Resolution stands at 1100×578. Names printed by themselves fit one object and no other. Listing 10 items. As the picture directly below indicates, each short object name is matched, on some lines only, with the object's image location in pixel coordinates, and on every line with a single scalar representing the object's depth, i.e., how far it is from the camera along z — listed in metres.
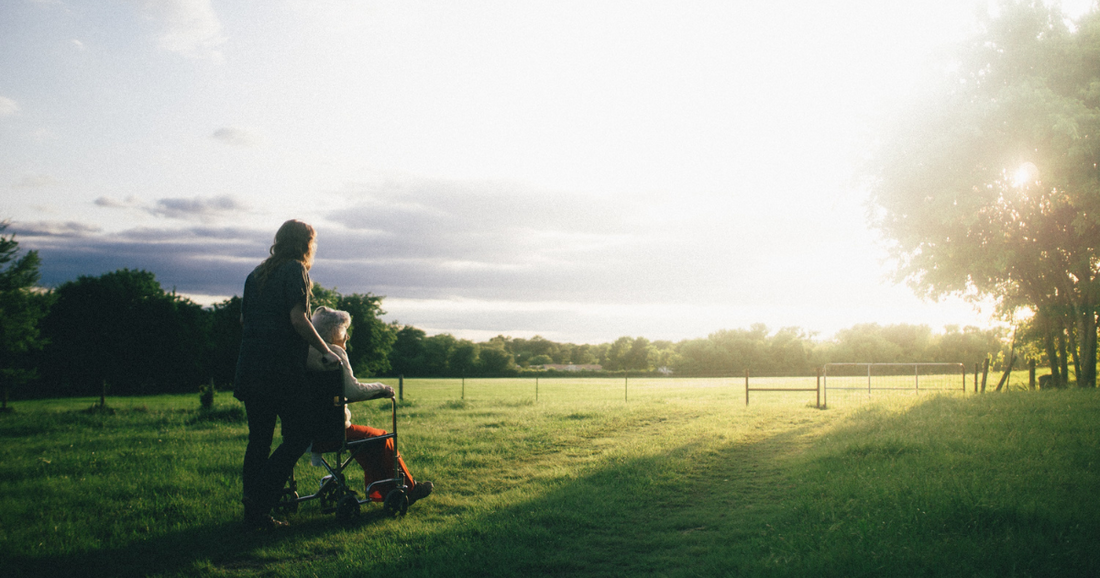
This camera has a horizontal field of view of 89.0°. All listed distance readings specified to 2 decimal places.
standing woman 4.54
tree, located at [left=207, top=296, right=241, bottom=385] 36.39
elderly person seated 4.91
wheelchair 4.72
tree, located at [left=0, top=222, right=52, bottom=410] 27.44
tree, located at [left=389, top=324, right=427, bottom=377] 79.75
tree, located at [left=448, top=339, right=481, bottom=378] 83.38
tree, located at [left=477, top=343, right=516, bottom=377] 84.38
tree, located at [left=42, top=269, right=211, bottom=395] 40.88
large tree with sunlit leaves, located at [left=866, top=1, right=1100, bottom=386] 14.51
